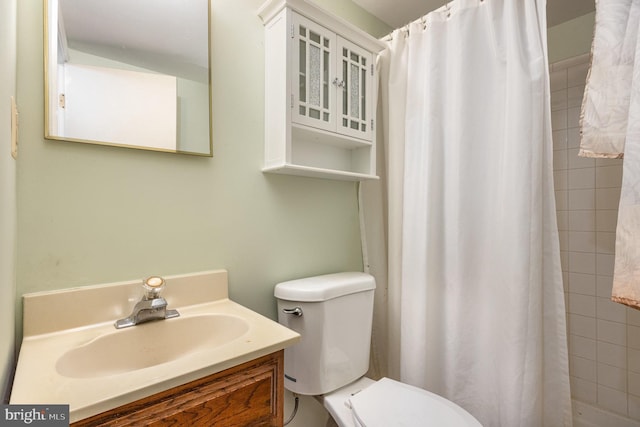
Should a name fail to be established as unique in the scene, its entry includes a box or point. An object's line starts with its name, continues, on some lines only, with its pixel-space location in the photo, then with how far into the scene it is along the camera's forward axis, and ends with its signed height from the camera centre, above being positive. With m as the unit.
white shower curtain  1.12 -0.01
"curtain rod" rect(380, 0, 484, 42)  1.34 +0.88
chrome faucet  0.91 -0.27
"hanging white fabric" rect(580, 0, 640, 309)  0.83 +0.29
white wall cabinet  1.20 +0.53
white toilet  1.05 -0.58
